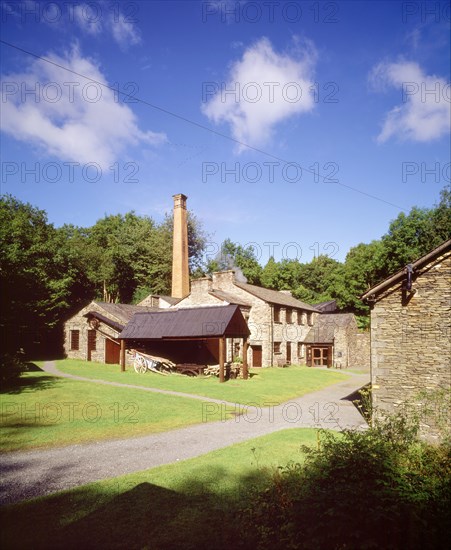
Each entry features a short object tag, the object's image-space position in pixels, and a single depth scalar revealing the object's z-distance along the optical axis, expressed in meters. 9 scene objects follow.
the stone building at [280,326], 32.88
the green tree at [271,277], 65.69
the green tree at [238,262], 66.19
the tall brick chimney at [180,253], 38.94
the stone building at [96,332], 31.48
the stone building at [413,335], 11.25
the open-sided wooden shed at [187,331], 23.80
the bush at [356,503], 4.29
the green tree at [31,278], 19.98
